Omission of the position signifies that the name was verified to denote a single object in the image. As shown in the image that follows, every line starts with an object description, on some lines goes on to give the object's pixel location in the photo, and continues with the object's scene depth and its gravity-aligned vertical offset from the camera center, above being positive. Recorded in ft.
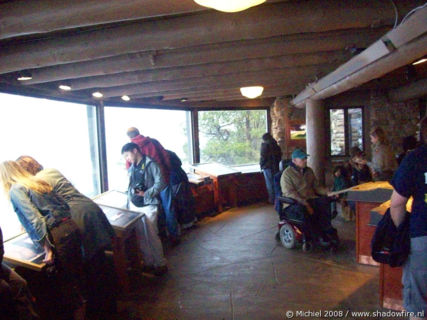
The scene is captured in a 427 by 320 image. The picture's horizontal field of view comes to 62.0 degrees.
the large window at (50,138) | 13.83 +0.38
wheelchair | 15.47 -4.52
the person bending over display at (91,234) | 9.96 -2.60
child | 19.66 -2.95
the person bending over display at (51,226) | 8.85 -2.05
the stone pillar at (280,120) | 27.81 +1.13
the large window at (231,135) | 28.30 +0.17
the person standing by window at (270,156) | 24.80 -1.44
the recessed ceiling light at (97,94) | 17.71 +2.48
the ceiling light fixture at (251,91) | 19.72 +2.56
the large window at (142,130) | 21.20 +0.73
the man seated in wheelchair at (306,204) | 15.38 -3.06
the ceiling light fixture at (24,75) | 12.56 +2.55
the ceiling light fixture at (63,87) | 15.31 +2.52
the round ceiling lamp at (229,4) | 5.93 +2.26
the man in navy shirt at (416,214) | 6.87 -1.70
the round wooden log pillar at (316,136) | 21.56 -0.18
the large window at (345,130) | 28.73 +0.12
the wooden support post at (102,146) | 20.06 -0.17
